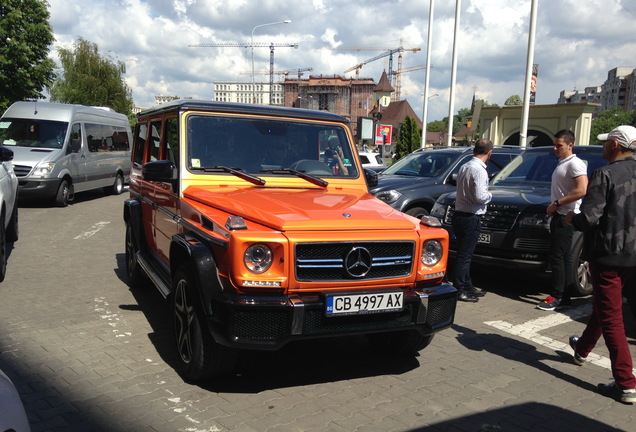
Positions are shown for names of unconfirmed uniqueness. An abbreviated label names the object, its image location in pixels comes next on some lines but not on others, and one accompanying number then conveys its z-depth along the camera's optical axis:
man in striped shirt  6.32
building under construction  146.62
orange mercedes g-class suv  3.55
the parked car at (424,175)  9.36
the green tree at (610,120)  101.69
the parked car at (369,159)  18.74
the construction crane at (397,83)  161.62
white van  13.74
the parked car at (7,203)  7.02
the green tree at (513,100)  122.90
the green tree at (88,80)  45.97
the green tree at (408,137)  39.31
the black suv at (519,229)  6.78
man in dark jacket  3.94
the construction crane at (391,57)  156.62
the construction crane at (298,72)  159.12
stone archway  35.75
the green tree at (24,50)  28.80
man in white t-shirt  5.99
